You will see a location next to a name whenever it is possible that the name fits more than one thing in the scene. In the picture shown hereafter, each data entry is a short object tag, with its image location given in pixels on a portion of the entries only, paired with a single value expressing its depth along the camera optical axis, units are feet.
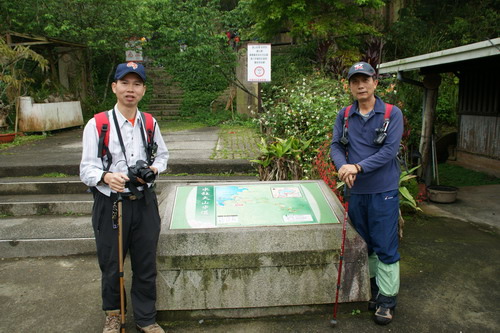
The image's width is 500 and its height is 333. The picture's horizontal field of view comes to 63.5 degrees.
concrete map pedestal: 10.69
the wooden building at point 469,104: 23.02
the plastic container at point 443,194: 23.04
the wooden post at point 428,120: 23.71
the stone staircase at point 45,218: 15.62
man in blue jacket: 10.57
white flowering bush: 19.77
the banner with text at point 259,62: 29.45
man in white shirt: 9.42
